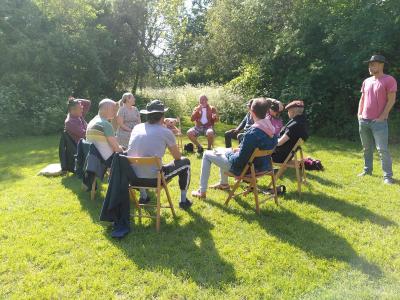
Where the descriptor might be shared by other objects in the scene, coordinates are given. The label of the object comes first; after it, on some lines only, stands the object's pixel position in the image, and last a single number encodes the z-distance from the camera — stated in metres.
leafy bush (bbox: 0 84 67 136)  12.81
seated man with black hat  4.61
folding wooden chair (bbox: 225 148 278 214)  4.76
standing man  6.20
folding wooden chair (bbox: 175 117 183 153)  9.38
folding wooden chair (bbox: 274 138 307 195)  5.68
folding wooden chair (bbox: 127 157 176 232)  4.32
